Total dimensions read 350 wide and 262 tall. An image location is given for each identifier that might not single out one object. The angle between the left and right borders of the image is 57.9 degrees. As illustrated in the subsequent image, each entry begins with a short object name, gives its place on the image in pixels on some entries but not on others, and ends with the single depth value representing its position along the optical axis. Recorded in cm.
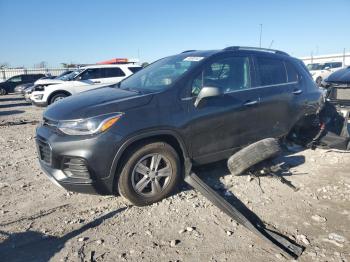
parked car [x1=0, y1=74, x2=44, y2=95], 2417
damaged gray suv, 347
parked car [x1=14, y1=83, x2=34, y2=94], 2302
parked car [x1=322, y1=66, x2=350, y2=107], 644
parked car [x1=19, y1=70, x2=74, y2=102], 1297
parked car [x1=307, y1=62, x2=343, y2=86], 2146
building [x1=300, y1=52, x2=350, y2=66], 2974
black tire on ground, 434
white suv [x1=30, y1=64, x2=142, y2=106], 1234
